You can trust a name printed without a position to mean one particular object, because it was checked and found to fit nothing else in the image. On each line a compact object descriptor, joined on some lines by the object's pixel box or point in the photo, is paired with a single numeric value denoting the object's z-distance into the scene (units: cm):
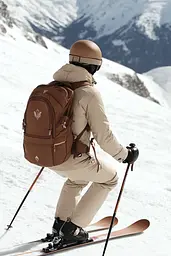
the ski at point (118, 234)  863
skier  766
